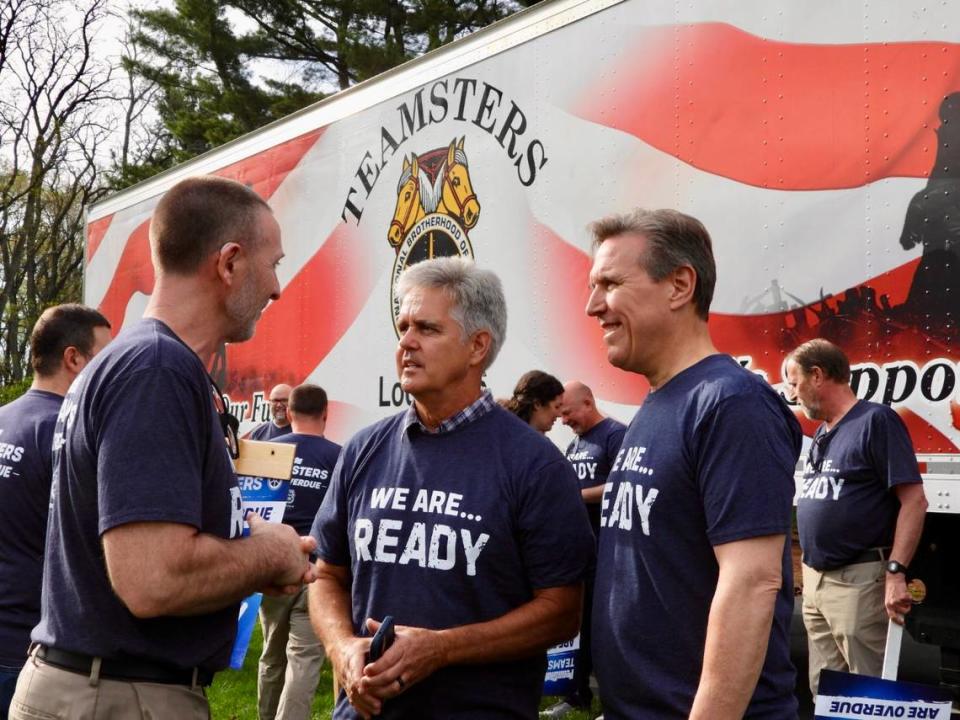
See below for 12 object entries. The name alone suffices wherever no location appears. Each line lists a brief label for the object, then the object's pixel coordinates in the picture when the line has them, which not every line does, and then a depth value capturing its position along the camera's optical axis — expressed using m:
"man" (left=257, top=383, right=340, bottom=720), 5.91
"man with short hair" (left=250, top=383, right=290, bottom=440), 7.66
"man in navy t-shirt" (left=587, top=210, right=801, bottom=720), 1.93
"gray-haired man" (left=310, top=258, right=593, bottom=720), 2.39
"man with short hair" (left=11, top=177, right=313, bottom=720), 1.95
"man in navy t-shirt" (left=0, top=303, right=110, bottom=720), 3.31
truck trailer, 3.75
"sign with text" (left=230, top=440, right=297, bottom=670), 2.40
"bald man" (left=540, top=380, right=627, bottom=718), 5.21
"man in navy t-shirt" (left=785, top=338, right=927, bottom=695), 3.98
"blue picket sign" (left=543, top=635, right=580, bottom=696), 5.50
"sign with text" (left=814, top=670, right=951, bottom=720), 3.04
